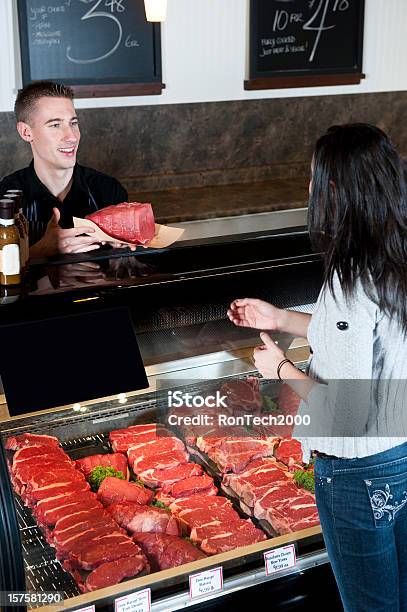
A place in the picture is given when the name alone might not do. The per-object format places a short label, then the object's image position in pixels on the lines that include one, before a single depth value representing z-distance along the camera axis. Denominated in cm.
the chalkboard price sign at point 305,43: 530
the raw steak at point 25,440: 239
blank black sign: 192
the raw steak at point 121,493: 243
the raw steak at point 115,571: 215
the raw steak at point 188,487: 248
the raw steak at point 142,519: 236
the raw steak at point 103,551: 221
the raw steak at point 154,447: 253
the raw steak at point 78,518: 227
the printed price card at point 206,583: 224
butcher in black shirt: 305
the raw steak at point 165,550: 225
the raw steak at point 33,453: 239
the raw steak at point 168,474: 251
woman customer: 175
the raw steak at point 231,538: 232
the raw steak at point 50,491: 236
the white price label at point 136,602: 213
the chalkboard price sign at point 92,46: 470
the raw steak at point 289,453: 262
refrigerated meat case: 203
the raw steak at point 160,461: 253
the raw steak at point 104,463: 247
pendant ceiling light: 468
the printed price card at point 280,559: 235
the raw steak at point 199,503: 244
